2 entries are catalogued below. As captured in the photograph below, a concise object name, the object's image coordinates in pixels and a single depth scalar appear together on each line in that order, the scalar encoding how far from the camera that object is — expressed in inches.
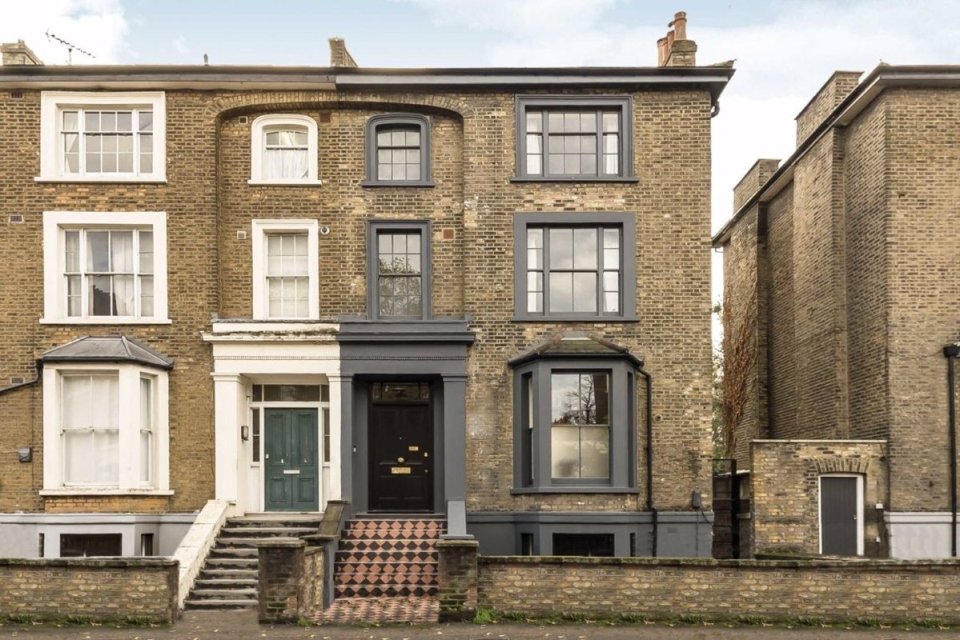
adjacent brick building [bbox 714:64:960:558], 789.9
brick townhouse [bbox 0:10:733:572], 783.1
